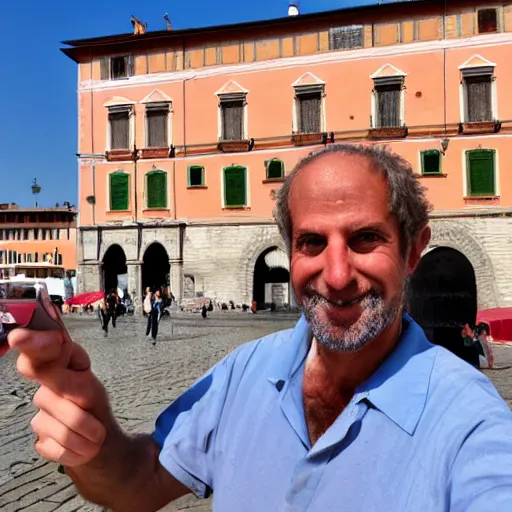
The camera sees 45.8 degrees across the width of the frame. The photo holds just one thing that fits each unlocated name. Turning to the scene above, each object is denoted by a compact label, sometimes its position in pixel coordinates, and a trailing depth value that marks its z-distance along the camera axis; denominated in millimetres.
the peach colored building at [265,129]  17812
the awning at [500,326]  7086
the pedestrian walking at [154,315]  13156
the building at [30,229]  38875
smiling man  917
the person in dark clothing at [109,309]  15080
